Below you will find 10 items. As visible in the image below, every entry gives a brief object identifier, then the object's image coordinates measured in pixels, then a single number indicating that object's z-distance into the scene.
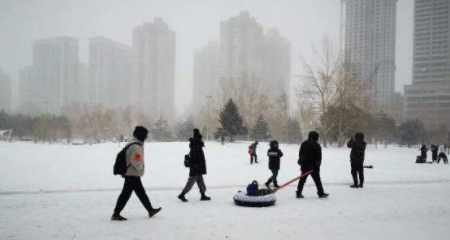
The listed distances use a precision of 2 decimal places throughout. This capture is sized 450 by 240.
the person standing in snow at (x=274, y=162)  10.59
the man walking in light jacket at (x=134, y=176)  6.43
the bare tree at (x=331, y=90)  40.56
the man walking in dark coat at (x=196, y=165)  8.27
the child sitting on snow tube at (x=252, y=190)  7.93
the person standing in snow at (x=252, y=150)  19.25
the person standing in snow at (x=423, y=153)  22.34
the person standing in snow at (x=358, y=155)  10.52
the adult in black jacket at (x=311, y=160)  8.93
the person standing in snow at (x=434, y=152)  23.15
